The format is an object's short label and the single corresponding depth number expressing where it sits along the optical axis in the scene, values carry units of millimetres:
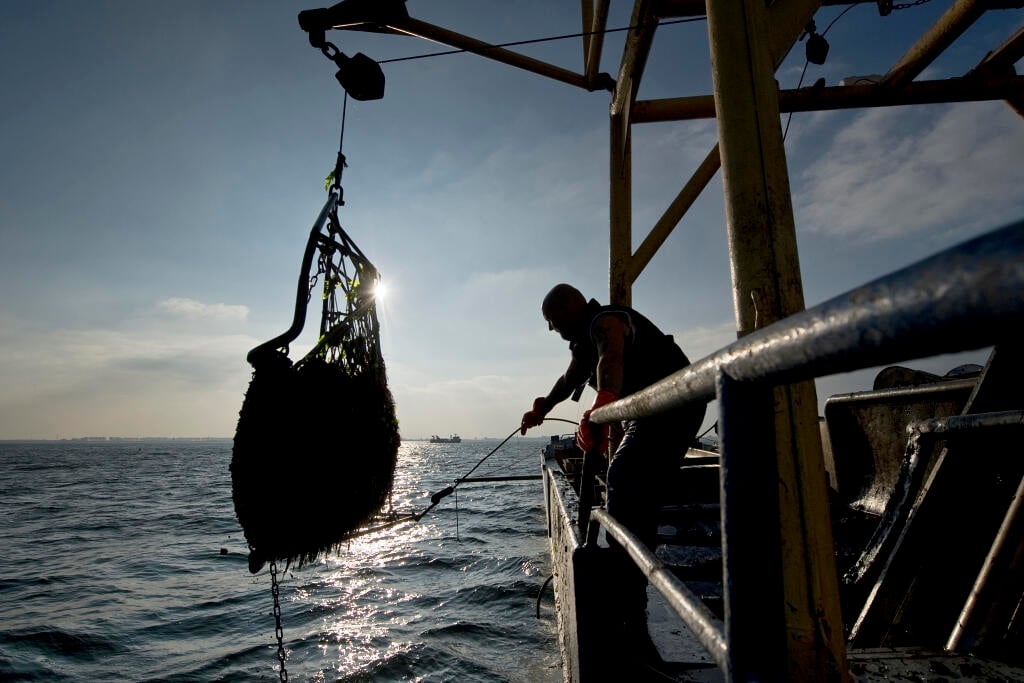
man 2475
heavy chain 2350
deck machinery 516
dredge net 2158
